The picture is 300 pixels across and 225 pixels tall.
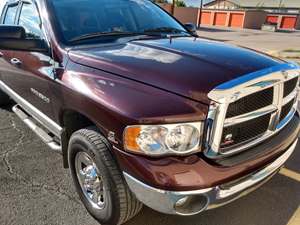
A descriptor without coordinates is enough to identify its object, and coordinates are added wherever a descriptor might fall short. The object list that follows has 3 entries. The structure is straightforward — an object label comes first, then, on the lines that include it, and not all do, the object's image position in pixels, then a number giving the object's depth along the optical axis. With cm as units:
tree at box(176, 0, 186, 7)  3912
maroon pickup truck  150
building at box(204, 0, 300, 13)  4486
